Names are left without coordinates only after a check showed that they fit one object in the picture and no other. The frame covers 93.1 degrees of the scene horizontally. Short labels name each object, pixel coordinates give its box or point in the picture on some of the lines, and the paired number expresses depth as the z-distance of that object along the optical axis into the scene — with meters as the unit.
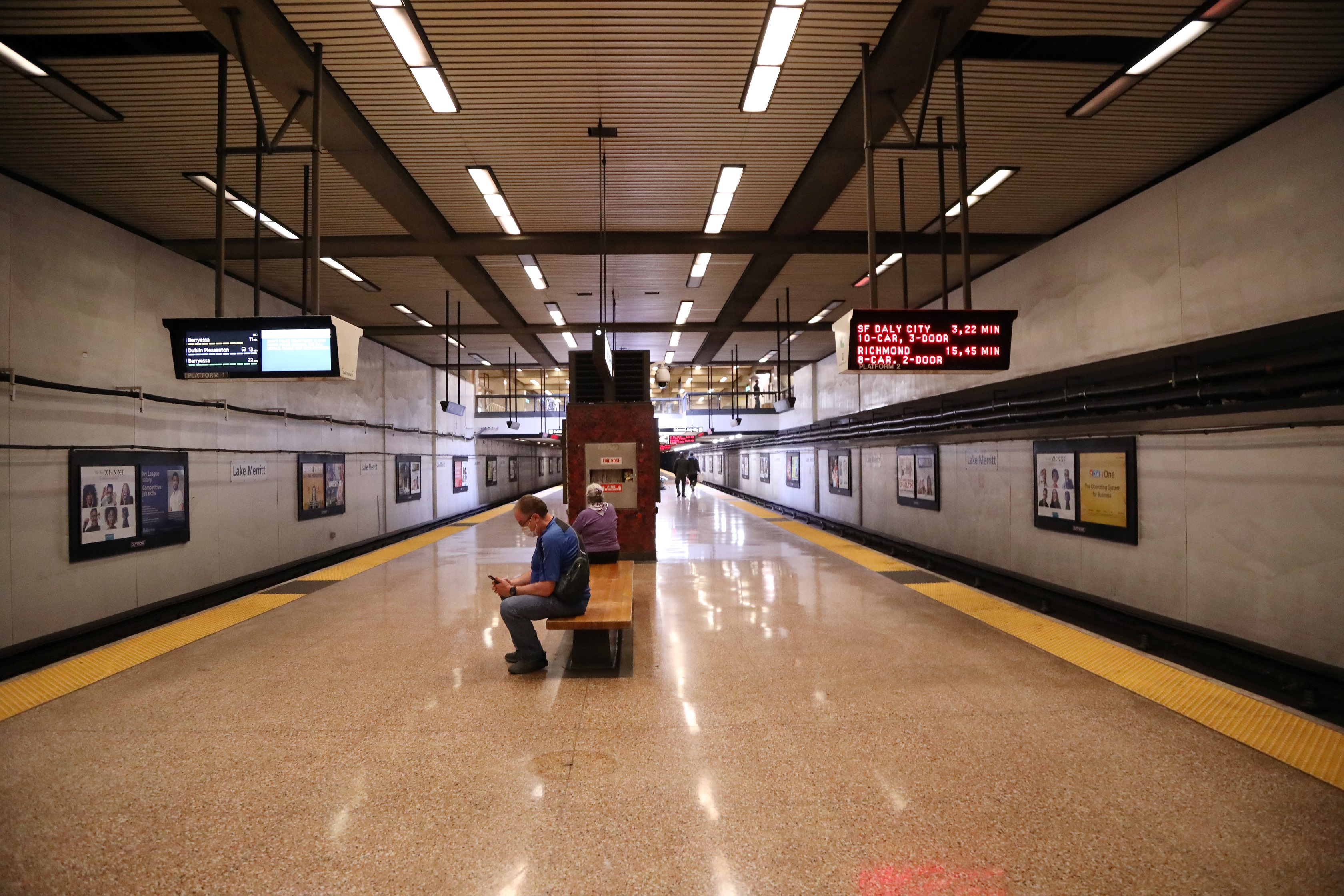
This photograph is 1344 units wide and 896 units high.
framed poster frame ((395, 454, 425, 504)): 14.00
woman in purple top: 6.12
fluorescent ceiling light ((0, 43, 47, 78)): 4.09
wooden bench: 4.37
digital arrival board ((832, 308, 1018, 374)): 4.61
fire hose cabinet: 9.29
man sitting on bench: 4.52
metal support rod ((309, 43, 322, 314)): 4.34
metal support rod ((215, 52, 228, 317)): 4.40
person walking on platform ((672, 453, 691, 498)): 25.17
